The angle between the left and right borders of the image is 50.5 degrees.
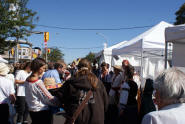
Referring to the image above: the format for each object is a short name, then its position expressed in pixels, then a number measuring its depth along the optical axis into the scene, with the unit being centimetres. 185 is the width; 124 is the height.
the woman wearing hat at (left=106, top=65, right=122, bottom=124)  496
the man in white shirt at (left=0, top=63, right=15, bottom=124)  377
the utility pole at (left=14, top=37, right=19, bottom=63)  1191
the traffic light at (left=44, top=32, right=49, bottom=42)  1644
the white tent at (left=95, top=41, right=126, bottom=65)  1347
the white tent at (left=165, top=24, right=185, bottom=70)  458
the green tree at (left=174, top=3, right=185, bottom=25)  3500
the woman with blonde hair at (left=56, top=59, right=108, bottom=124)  266
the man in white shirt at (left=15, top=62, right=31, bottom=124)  538
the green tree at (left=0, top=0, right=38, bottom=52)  1108
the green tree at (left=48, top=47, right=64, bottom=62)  7385
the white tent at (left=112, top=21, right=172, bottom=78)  725
